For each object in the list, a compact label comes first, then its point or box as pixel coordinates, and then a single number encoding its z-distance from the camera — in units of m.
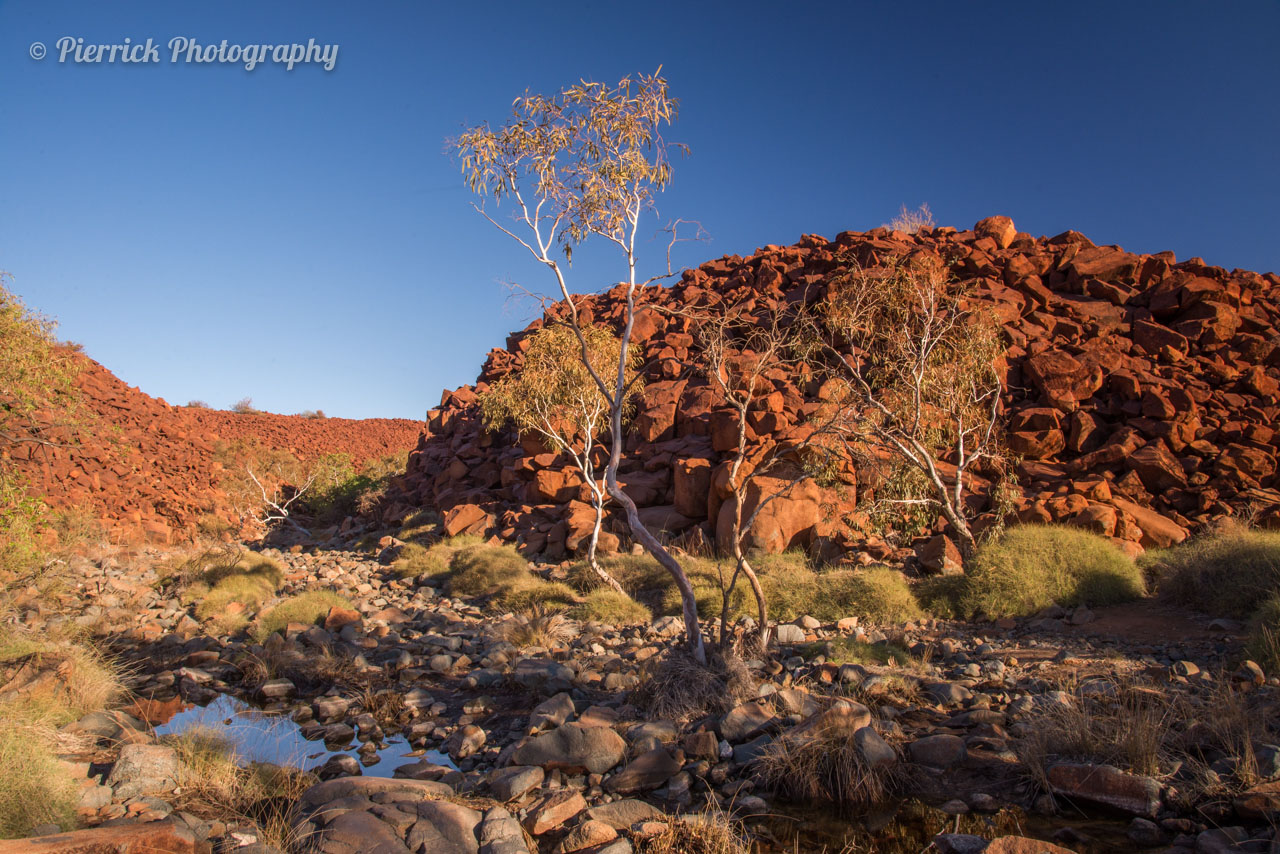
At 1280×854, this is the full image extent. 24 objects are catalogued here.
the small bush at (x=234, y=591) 13.23
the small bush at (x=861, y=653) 9.12
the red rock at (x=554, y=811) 5.60
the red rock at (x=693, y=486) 18.70
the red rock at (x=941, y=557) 13.20
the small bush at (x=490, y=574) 16.25
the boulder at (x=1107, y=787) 5.30
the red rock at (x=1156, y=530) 14.41
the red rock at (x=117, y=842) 4.07
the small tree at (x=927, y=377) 13.91
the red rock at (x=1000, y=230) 26.70
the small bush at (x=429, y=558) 19.27
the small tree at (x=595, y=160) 9.15
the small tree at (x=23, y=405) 11.39
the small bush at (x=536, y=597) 14.45
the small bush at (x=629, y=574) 15.22
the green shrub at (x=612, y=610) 13.08
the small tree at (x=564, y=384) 17.70
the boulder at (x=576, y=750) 6.63
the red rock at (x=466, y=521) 22.83
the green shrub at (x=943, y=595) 11.92
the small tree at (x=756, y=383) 9.36
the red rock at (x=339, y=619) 12.64
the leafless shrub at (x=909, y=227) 28.94
